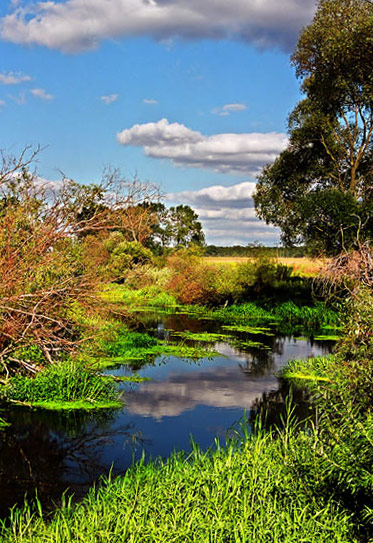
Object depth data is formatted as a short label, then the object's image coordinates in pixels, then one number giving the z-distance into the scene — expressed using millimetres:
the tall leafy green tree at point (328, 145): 24547
